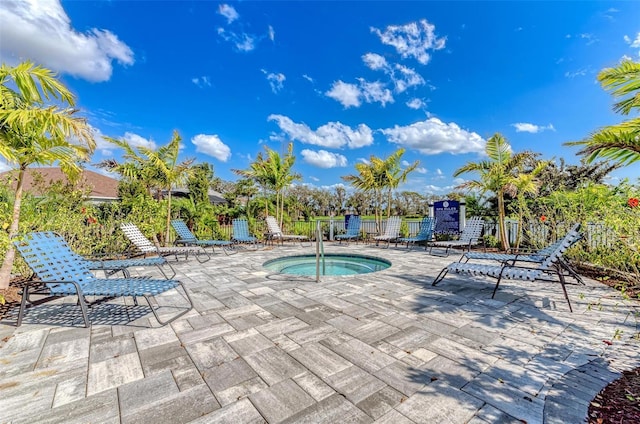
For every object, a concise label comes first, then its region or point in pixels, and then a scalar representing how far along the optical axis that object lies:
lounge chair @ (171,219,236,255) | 7.49
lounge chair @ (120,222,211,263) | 6.02
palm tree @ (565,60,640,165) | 2.57
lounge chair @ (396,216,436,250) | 8.94
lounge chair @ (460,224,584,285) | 4.53
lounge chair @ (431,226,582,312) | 3.43
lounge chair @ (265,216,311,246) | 9.94
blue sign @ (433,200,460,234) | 10.01
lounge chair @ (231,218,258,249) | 8.53
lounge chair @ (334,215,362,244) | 10.87
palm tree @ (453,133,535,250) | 8.30
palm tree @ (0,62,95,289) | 3.54
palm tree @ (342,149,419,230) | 11.34
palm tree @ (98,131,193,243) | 8.59
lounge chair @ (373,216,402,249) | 9.73
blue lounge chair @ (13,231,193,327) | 2.88
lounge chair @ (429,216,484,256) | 7.62
